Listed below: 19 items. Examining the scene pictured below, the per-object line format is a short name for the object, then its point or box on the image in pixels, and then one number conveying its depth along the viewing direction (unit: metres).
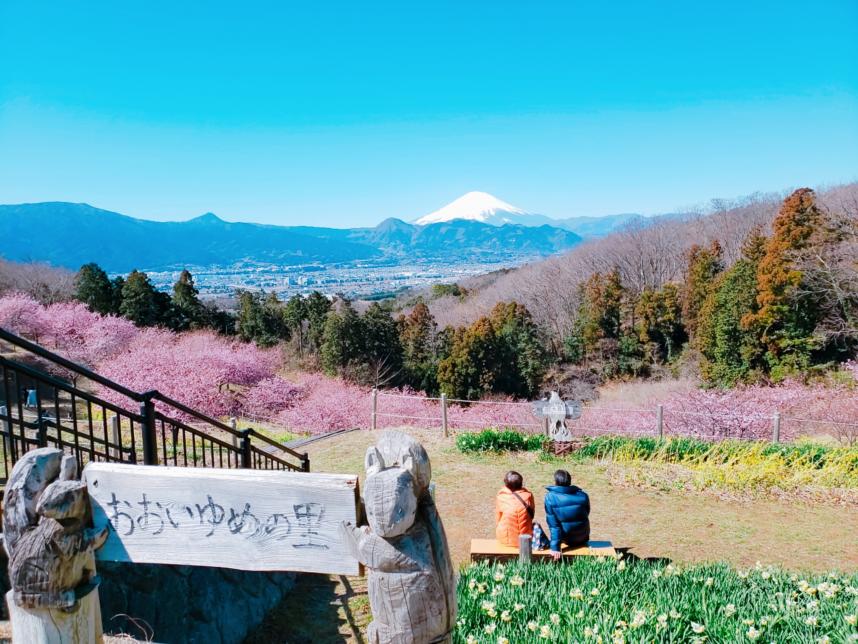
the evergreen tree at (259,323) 30.53
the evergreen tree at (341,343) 26.31
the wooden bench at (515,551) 5.52
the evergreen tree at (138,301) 27.02
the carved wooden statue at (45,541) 2.30
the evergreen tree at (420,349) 28.45
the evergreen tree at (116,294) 27.25
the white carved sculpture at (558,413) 10.51
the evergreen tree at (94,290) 26.59
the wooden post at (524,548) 5.23
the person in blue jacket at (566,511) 5.55
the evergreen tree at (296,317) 30.53
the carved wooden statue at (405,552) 2.17
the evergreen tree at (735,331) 23.42
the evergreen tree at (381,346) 27.16
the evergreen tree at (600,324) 31.47
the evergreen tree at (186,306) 29.06
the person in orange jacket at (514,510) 5.69
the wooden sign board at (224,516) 2.38
